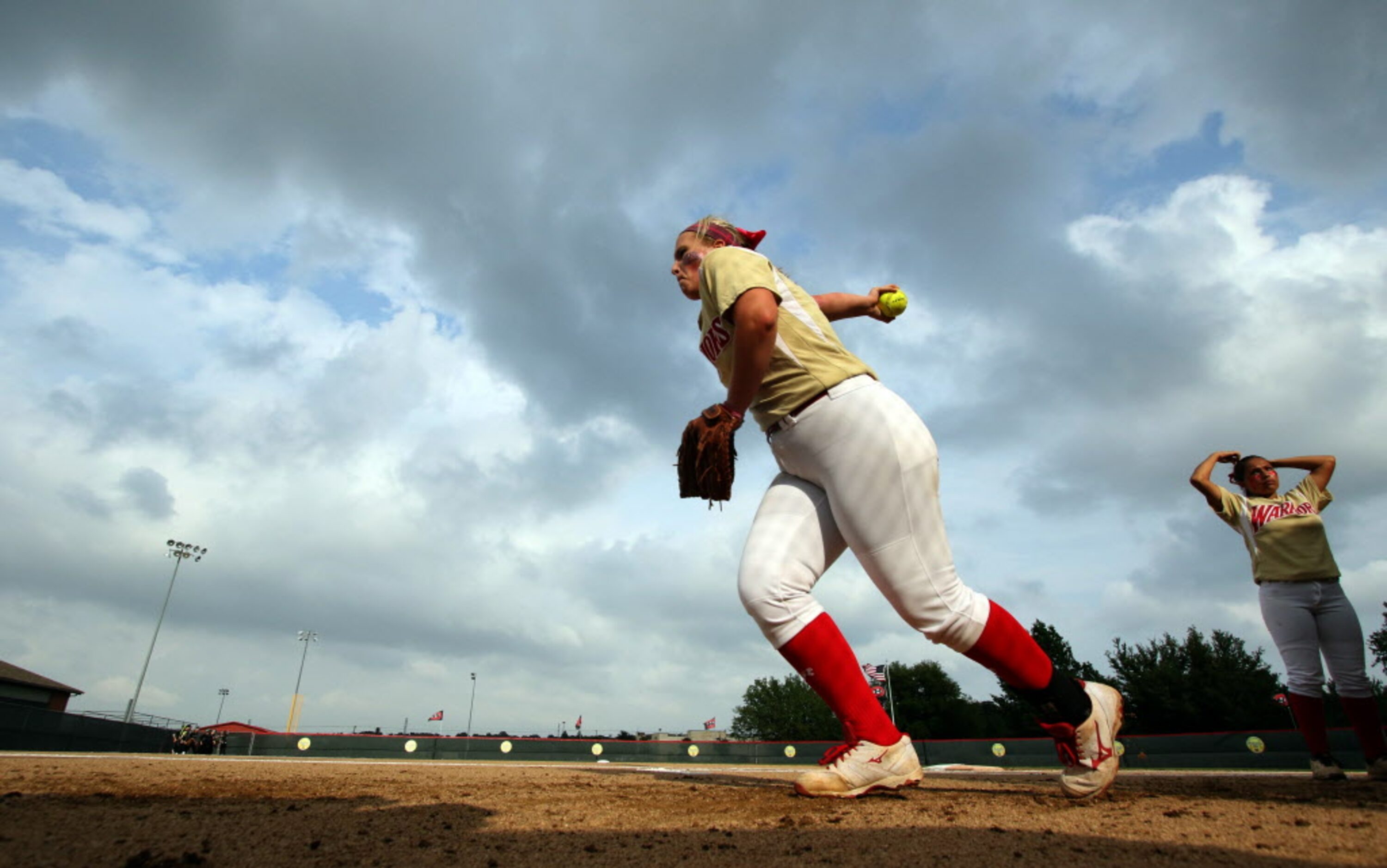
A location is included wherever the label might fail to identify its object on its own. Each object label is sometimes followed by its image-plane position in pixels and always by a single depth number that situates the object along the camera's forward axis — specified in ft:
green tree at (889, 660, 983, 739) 176.14
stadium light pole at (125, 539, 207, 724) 129.90
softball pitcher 8.59
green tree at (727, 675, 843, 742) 214.28
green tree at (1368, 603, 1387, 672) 126.93
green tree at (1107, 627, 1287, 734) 120.47
